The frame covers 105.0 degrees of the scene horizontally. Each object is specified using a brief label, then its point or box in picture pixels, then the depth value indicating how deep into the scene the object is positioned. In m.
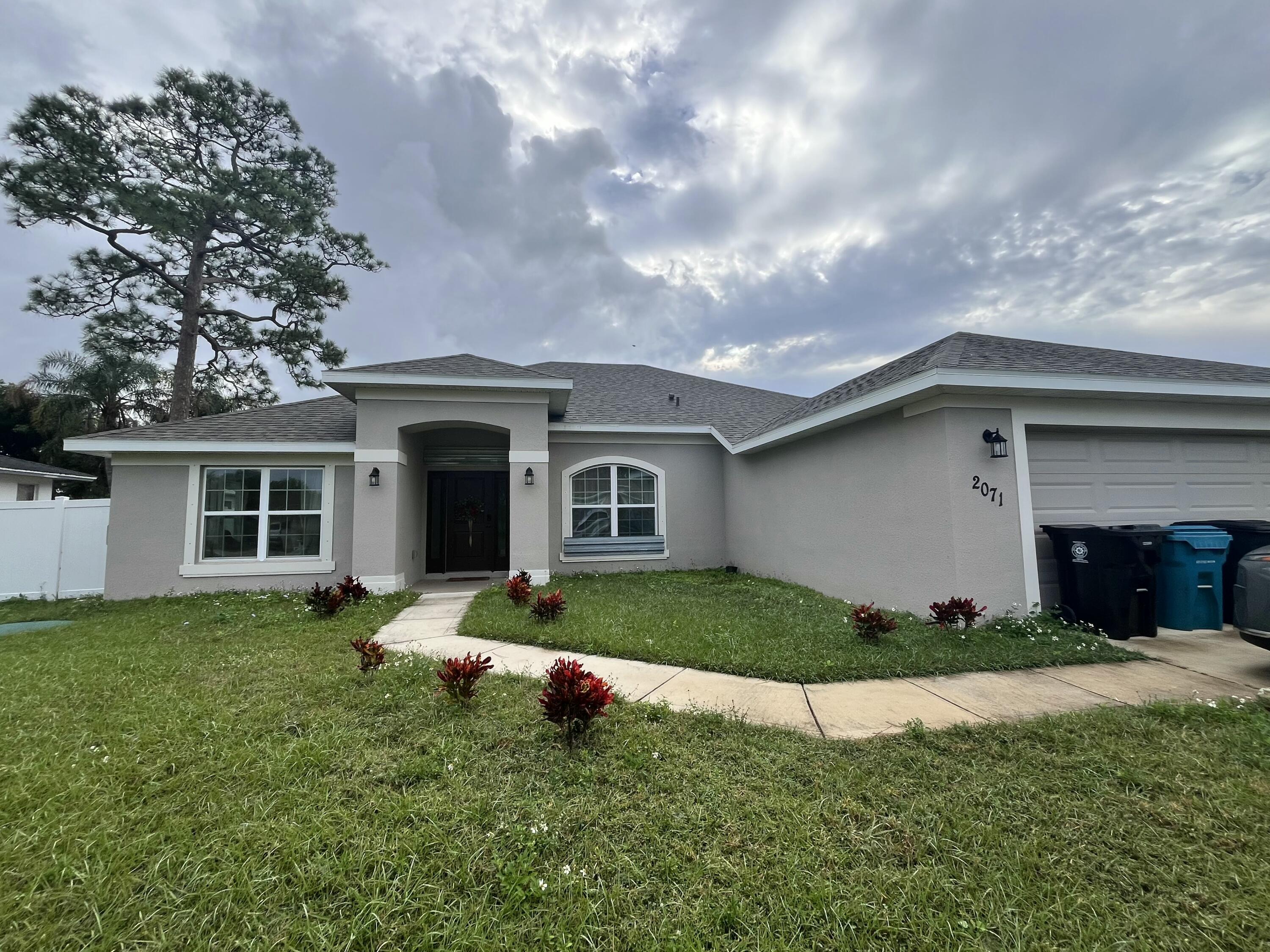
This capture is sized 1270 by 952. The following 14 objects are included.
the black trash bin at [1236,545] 5.29
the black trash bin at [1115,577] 4.87
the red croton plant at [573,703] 2.81
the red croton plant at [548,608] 5.68
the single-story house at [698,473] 5.37
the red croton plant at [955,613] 4.82
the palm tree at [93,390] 15.15
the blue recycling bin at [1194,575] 4.93
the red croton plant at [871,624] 4.59
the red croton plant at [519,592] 6.61
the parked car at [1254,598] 3.74
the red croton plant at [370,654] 3.94
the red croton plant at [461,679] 3.30
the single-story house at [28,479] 13.62
